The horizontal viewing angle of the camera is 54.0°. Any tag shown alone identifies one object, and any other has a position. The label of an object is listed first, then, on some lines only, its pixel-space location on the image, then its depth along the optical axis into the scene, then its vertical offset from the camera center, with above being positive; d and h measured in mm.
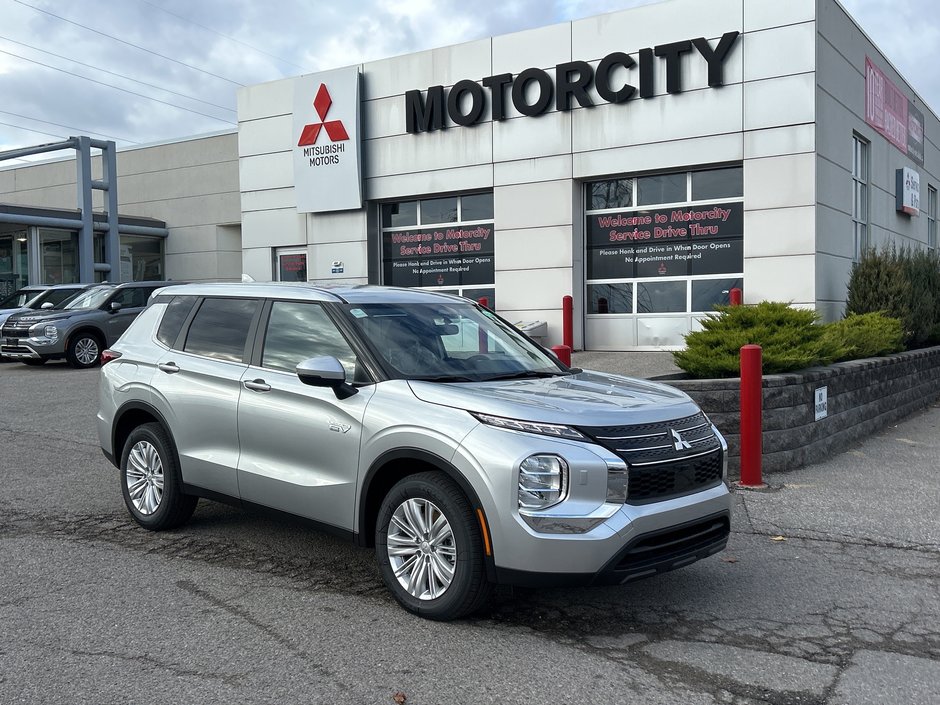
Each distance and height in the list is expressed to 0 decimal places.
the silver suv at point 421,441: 4285 -665
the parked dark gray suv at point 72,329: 17906 -185
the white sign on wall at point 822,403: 8950 -900
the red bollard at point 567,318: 16812 -82
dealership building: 15469 +2842
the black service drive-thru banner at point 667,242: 16203 +1287
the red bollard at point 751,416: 7766 -886
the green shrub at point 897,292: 14539 +294
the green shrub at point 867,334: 11242 -308
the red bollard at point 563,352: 8586 -359
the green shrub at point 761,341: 8969 -294
